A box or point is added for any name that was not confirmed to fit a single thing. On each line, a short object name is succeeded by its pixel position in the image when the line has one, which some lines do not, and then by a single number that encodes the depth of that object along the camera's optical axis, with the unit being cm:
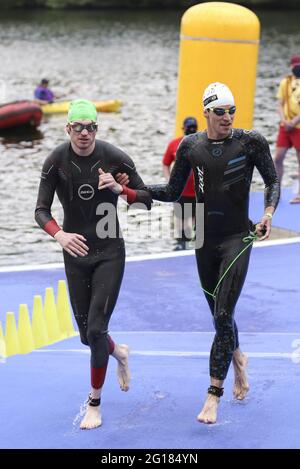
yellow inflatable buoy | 3256
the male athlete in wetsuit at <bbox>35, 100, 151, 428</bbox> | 1453
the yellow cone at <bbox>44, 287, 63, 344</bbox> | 1930
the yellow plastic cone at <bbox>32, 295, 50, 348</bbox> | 1889
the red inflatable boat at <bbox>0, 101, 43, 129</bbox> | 5797
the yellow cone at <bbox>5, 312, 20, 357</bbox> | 1812
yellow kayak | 6294
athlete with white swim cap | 1452
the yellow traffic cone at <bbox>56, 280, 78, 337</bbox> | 1970
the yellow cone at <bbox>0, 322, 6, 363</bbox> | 1800
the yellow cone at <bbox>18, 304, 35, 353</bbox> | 1837
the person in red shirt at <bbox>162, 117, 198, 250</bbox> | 2789
